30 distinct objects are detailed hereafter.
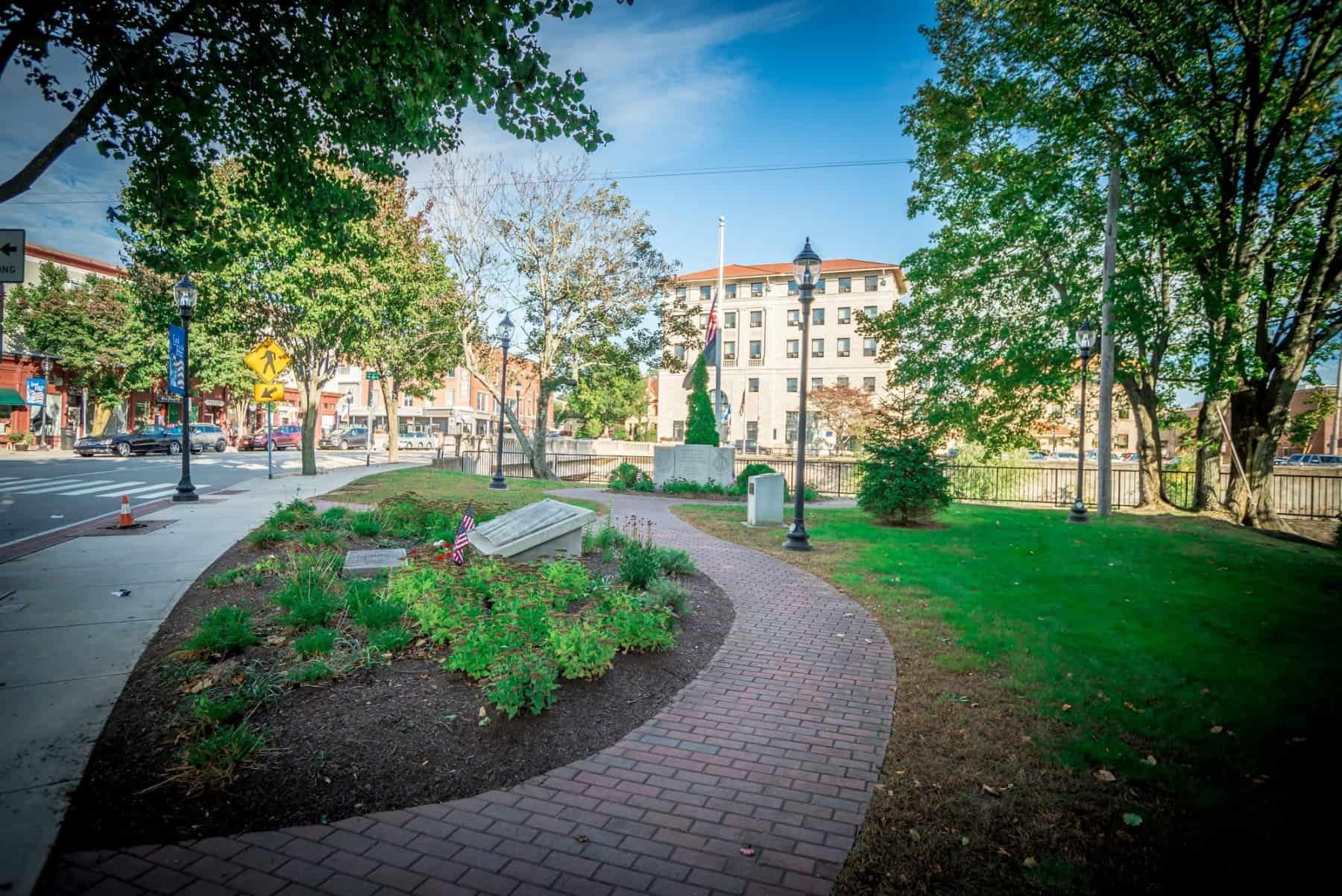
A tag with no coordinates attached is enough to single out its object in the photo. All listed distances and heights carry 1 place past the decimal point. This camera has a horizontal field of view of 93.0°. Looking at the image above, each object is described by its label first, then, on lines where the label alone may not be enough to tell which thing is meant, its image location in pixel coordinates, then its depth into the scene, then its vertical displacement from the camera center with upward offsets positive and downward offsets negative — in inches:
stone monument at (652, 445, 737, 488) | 822.5 -40.3
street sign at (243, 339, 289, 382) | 693.9 +70.4
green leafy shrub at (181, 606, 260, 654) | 194.7 -65.3
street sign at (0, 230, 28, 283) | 257.4 +68.5
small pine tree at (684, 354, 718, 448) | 846.5 +19.5
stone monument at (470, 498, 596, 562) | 307.4 -51.5
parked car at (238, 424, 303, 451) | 1717.5 -40.4
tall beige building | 2524.6 +382.6
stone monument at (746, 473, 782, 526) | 542.9 -56.9
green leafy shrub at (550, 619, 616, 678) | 182.9 -64.6
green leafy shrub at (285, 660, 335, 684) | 179.3 -70.4
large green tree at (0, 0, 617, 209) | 230.8 +143.4
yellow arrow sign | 726.5 +38.0
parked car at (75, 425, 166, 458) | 1264.8 -43.4
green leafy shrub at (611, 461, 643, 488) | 828.0 -56.9
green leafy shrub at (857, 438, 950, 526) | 532.1 -40.3
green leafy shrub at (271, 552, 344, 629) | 219.0 -63.1
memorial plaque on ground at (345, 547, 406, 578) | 298.5 -66.0
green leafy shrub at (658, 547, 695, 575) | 327.6 -68.0
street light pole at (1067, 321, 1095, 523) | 599.5 +9.5
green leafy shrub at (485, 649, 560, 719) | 159.8 -65.3
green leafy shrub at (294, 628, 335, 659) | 194.9 -67.4
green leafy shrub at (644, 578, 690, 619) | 259.0 -67.8
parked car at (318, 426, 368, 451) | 2017.7 -42.0
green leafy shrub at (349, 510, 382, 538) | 387.5 -60.8
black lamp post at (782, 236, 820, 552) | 423.2 +59.2
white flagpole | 834.2 +46.7
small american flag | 279.6 -49.9
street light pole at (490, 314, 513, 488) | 775.7 +105.8
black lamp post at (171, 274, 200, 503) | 578.6 +33.8
